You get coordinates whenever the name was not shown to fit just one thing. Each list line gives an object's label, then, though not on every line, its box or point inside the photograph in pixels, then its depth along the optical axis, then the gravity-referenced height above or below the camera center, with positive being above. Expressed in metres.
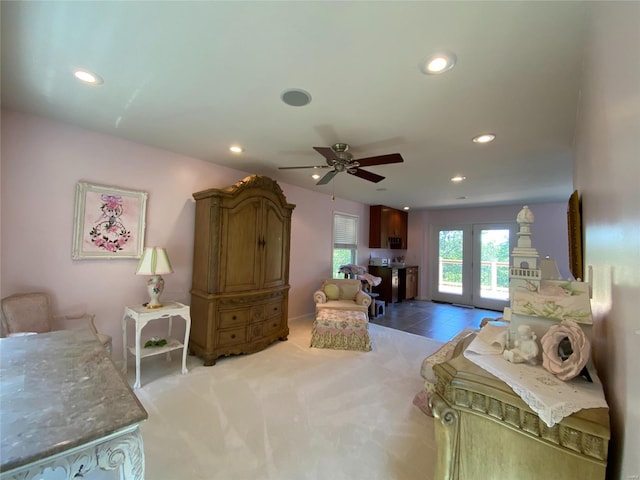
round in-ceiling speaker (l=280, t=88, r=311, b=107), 1.88 +1.12
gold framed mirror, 1.84 +0.13
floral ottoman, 3.53 -1.13
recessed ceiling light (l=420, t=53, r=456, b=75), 1.48 +1.10
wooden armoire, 3.05 -0.28
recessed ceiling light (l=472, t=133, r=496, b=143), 2.47 +1.10
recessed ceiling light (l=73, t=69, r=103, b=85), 1.74 +1.13
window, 5.65 +0.21
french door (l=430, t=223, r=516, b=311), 6.16 -0.27
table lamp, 2.68 -0.23
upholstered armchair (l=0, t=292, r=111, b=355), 2.17 -0.63
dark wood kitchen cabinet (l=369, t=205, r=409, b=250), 6.40 +0.61
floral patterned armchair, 3.94 -0.74
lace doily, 0.71 -0.40
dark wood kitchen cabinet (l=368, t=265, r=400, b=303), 6.27 -0.75
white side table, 2.49 -0.76
